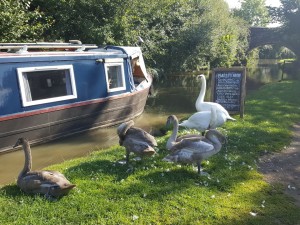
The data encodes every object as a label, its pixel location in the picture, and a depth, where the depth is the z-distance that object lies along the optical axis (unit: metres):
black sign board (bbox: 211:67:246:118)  6.93
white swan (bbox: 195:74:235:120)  5.43
